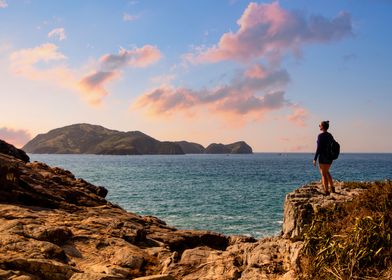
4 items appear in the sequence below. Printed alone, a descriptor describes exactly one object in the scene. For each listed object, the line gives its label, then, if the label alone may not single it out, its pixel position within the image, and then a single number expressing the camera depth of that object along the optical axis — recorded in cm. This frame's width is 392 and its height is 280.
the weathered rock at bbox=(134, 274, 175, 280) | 944
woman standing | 1513
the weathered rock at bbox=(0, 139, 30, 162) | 2954
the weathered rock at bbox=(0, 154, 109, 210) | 1814
